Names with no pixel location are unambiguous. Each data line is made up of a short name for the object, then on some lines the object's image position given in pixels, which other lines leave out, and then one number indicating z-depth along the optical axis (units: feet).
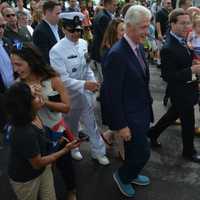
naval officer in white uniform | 11.80
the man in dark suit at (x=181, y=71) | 12.49
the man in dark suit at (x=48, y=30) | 15.33
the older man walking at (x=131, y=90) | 10.07
